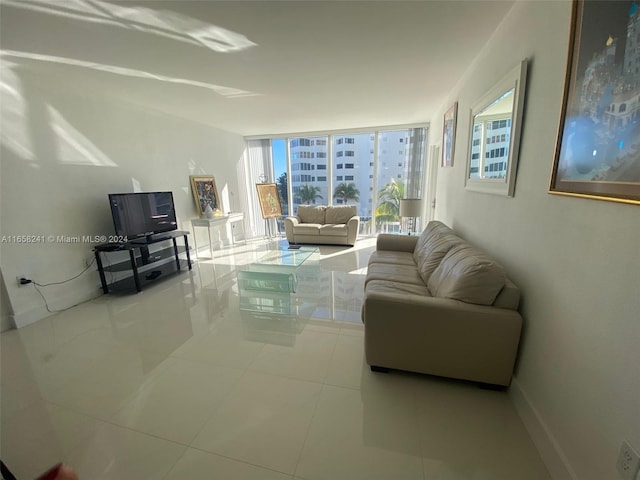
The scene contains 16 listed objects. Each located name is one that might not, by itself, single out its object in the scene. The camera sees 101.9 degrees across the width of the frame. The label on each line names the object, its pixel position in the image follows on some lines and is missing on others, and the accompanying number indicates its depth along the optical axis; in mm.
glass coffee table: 2939
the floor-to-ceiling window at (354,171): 5781
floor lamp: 4418
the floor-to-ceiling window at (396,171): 5418
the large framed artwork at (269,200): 6016
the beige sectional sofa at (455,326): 1518
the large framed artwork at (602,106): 834
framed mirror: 1609
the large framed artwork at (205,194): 4750
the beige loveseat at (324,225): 5191
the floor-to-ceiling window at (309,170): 6059
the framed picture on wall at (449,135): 3098
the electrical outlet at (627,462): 822
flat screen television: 3172
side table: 4637
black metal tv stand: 3101
